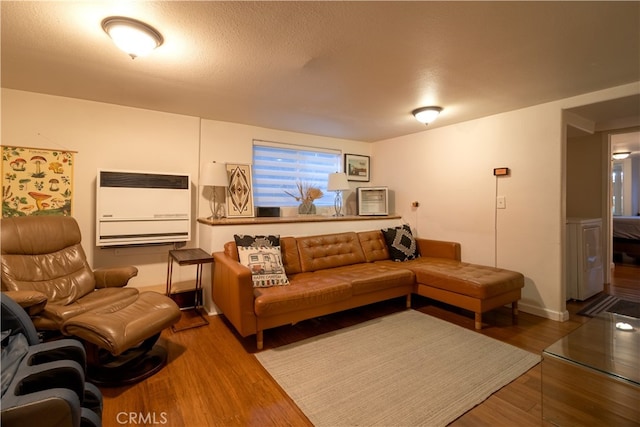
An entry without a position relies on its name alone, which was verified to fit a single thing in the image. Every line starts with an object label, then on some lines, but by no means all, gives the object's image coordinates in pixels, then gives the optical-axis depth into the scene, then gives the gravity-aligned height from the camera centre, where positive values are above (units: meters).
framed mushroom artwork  2.64 +0.29
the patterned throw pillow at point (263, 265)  2.67 -0.48
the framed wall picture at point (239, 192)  3.61 +0.28
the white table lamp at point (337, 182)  4.10 +0.47
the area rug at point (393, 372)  1.66 -1.10
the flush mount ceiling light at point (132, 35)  1.63 +1.04
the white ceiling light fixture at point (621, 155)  6.34 +1.43
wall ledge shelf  3.09 -0.07
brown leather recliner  1.80 -0.67
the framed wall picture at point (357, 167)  4.74 +0.81
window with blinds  3.99 +0.65
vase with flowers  4.09 +0.26
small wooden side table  2.68 -0.45
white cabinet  3.48 -0.50
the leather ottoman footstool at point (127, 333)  1.76 -0.76
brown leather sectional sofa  2.36 -0.65
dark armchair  0.97 -0.65
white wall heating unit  2.86 +0.05
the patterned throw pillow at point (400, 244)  3.82 -0.38
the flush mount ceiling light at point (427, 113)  3.12 +1.12
